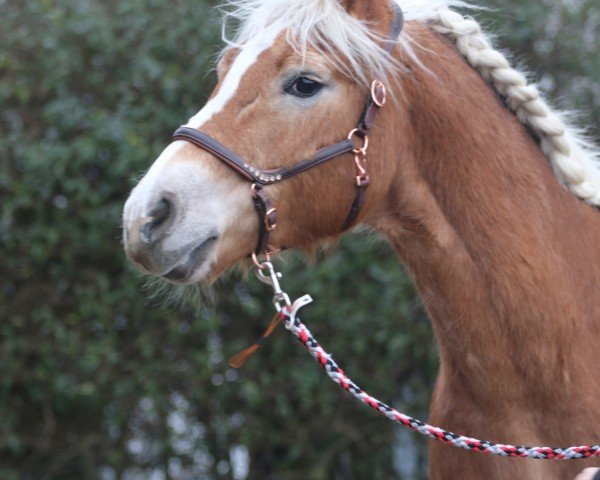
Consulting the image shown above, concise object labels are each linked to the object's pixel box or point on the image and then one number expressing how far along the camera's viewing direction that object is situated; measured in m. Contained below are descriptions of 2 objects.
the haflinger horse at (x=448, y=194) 4.40
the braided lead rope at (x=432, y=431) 4.25
